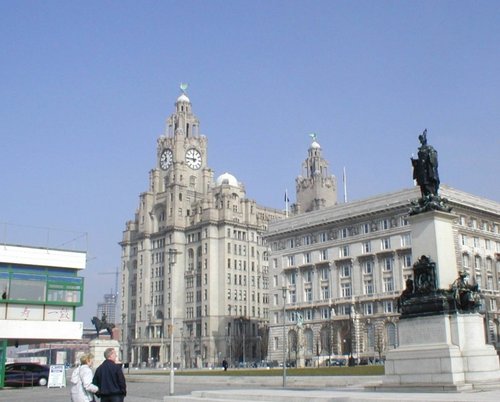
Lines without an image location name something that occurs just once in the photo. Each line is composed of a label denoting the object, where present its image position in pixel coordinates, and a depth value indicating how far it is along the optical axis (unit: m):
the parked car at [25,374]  53.59
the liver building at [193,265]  134.25
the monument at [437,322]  26.44
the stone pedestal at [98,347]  50.81
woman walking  15.20
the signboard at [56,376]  49.56
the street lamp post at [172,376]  37.12
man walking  15.59
